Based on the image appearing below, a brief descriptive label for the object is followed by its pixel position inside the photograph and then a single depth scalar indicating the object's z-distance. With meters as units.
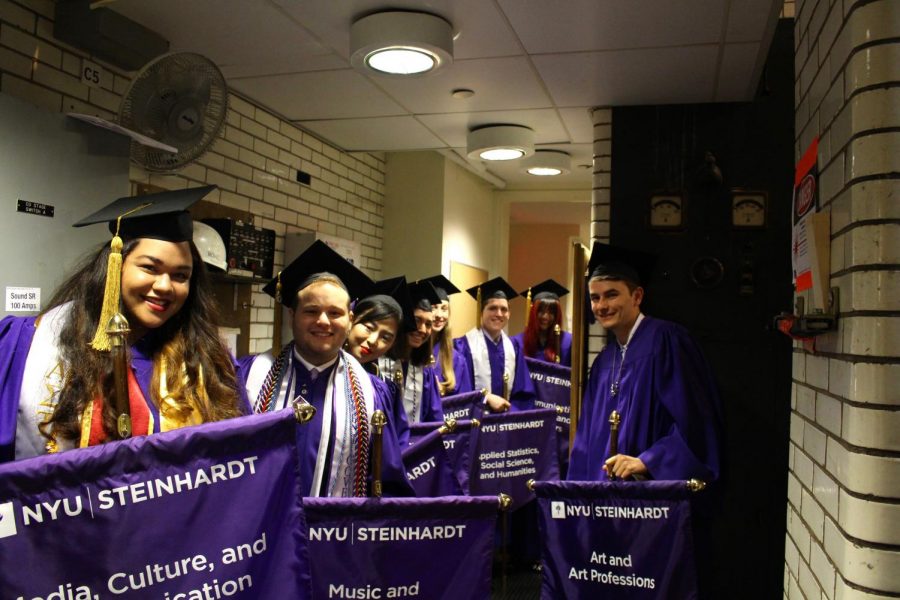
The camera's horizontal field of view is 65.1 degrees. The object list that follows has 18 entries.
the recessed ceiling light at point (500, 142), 4.95
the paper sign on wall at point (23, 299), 2.63
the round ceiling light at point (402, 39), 3.08
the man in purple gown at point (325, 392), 2.38
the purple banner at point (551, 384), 5.17
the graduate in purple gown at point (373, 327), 3.28
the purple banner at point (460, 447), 3.46
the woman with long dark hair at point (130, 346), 1.58
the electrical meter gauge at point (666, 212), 4.09
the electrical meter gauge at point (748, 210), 3.98
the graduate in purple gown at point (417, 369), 4.05
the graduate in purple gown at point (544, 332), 5.78
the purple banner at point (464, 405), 4.23
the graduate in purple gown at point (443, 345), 4.90
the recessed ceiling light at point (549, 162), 5.84
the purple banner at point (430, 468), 2.93
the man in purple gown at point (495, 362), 5.28
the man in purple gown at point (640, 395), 2.74
